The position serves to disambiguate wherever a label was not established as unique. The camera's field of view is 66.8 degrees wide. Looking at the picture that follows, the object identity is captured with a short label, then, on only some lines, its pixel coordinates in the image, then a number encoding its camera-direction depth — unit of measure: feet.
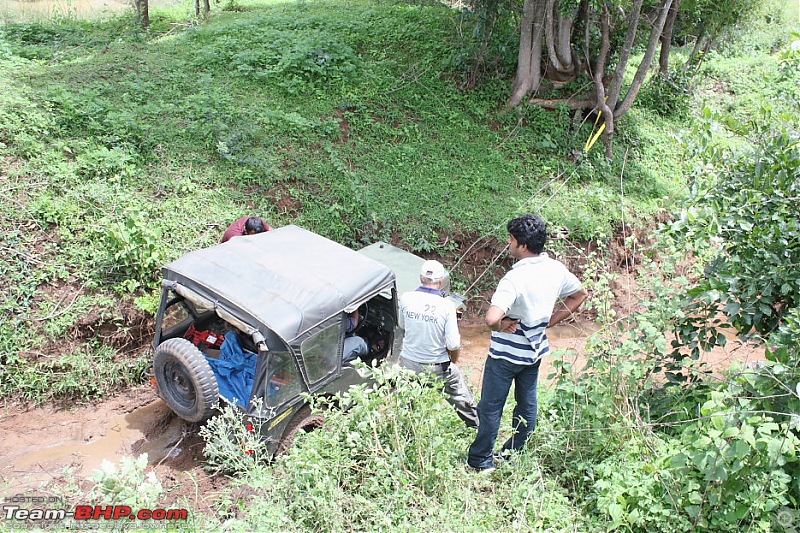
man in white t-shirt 15.12
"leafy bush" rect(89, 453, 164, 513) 11.38
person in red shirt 20.94
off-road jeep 15.49
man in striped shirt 13.67
